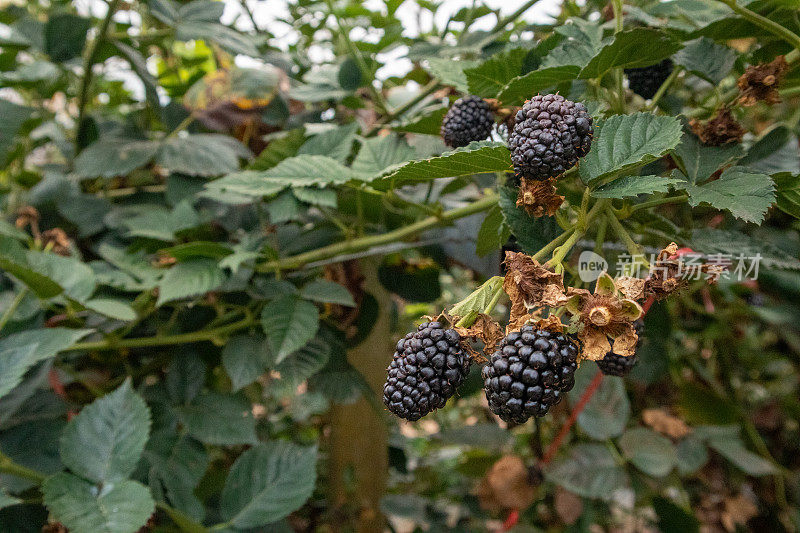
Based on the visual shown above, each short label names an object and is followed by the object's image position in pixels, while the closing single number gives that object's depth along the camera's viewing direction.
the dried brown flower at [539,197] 0.40
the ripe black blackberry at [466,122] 0.53
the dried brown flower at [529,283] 0.35
